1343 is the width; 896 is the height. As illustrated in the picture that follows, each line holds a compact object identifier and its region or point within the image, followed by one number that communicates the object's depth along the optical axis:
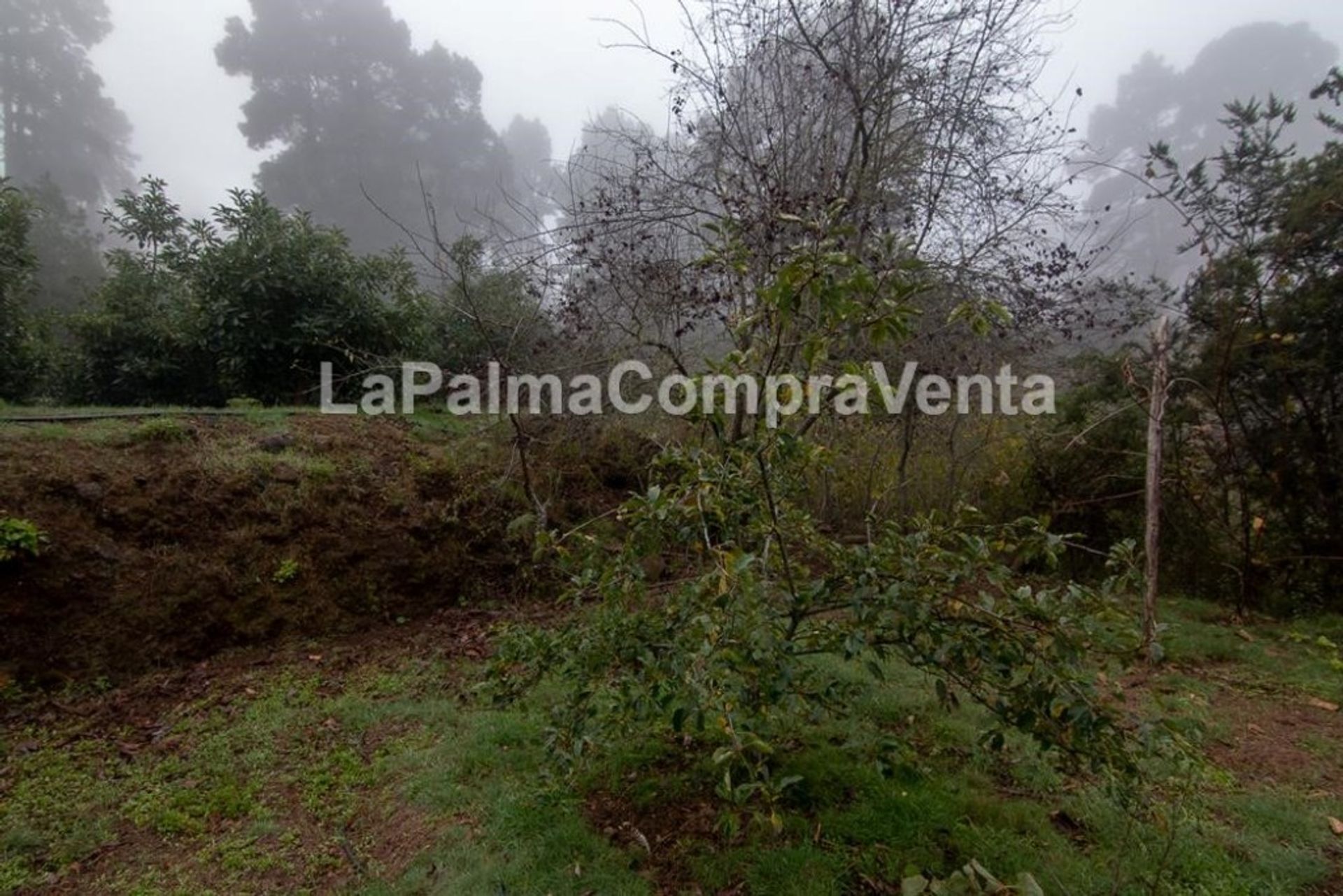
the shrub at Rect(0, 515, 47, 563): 3.29
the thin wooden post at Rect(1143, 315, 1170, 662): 3.96
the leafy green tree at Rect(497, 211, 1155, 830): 1.55
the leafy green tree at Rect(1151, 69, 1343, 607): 4.74
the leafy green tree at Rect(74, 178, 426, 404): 6.35
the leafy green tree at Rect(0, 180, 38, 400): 6.27
